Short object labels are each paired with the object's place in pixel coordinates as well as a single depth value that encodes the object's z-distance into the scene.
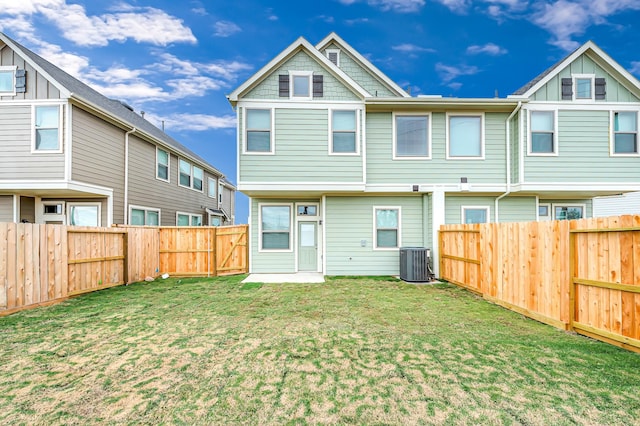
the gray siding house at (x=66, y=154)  9.30
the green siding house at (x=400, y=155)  9.56
